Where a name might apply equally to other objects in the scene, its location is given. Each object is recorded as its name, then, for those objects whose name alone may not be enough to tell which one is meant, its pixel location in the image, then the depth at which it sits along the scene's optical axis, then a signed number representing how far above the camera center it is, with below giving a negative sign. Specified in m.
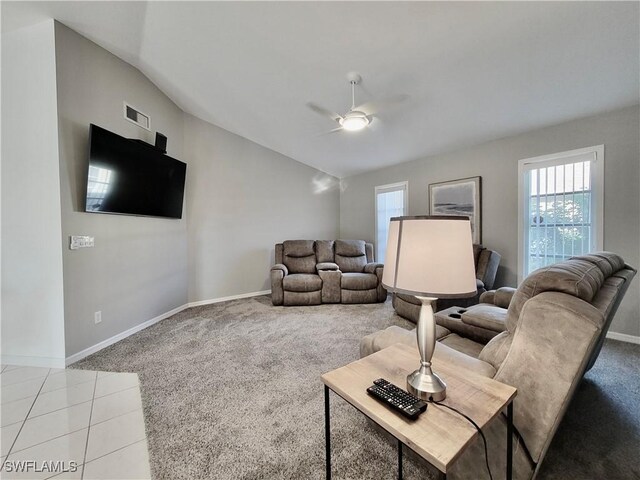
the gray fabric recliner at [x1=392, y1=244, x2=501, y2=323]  3.23 -0.62
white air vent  2.99 +1.44
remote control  0.86 -0.58
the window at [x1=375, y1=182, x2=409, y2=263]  4.89 +0.56
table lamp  0.89 -0.12
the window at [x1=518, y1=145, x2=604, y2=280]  2.89 +0.32
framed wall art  3.85 +0.55
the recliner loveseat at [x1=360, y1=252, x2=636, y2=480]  0.90 -0.45
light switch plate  2.39 -0.05
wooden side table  0.76 -0.60
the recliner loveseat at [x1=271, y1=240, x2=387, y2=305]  4.14 -0.75
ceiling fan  2.33 +1.17
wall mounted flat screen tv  2.54 +0.66
